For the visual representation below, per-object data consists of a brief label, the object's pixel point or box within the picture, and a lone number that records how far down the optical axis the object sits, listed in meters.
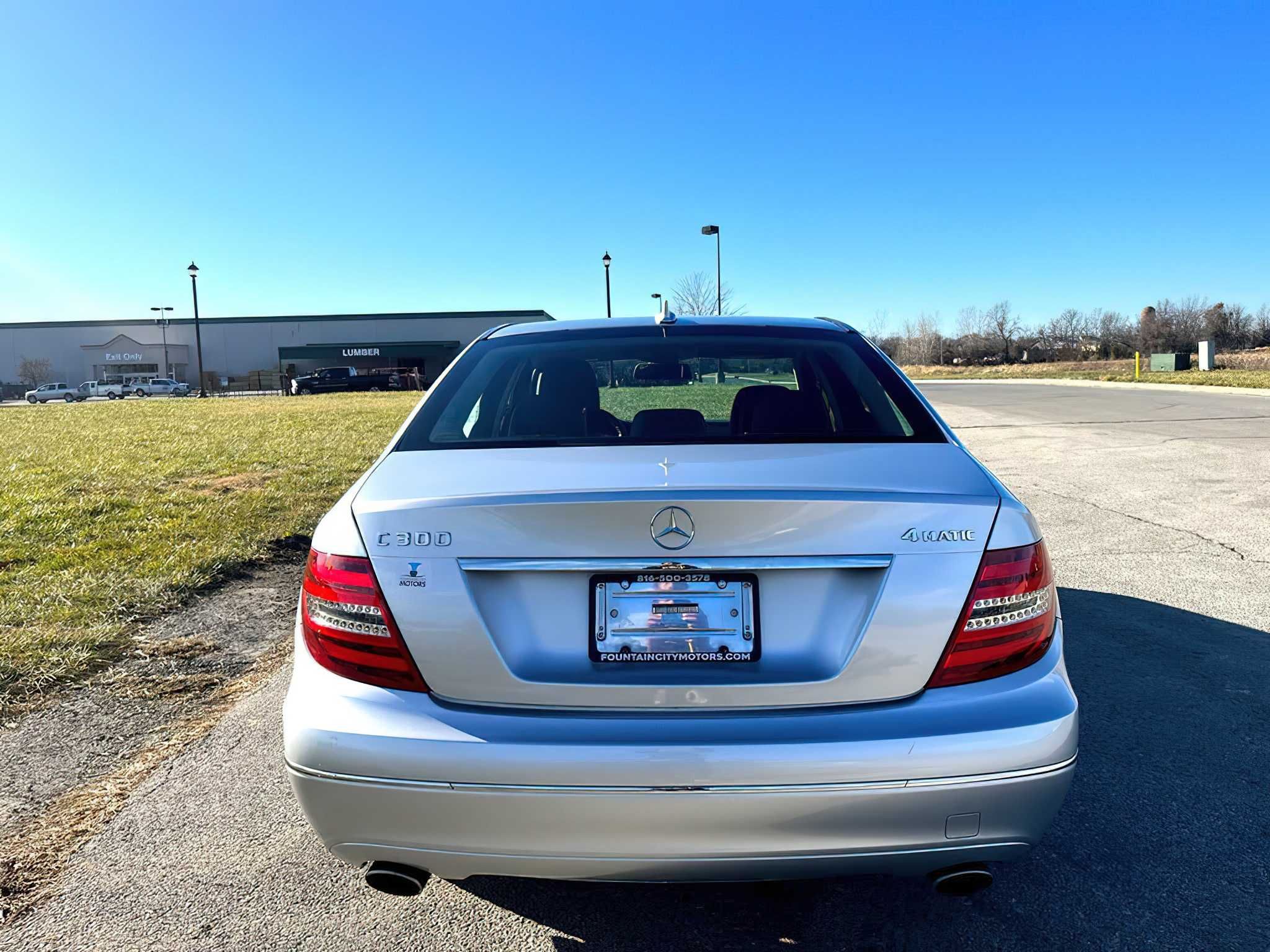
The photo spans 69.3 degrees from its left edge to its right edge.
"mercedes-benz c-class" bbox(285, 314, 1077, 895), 1.93
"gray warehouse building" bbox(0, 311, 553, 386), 76.94
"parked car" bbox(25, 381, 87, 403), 60.31
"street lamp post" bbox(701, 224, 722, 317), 34.09
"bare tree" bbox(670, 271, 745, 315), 43.56
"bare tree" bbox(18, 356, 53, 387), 74.38
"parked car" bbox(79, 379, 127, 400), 60.93
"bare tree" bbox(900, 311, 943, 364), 98.75
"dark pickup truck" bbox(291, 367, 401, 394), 54.00
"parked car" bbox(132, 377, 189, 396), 61.97
